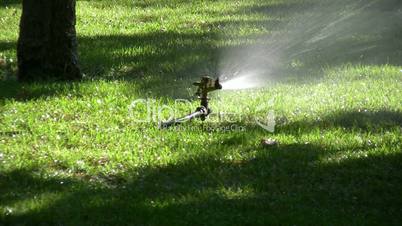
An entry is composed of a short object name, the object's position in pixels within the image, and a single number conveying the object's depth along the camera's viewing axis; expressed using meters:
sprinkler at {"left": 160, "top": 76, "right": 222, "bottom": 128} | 15.87
